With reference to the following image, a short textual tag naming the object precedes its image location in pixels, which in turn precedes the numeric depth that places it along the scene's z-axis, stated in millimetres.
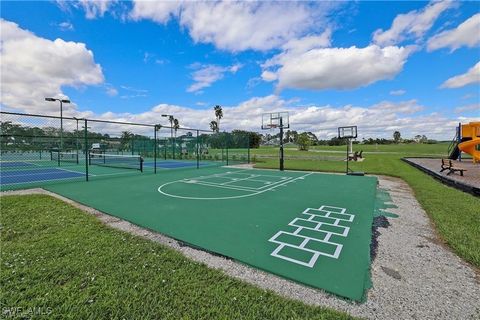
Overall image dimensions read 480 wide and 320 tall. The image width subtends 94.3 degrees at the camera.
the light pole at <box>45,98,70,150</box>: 17547
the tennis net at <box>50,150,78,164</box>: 24550
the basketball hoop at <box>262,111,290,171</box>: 14578
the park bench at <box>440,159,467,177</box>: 10325
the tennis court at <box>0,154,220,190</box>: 9981
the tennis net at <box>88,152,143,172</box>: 23520
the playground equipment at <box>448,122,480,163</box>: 15391
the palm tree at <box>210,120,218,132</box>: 79062
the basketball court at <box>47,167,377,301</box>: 3088
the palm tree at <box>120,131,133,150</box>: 28844
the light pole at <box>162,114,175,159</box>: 26848
